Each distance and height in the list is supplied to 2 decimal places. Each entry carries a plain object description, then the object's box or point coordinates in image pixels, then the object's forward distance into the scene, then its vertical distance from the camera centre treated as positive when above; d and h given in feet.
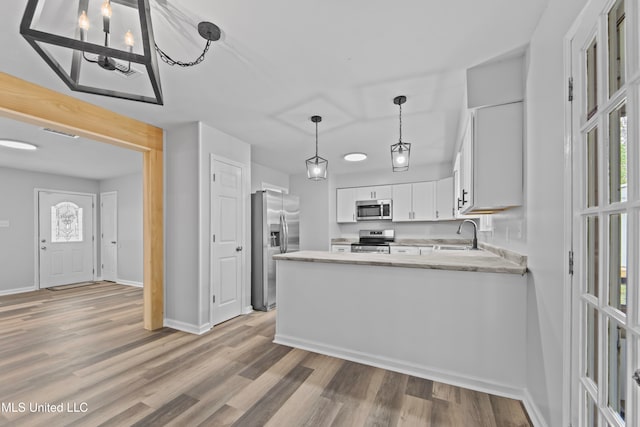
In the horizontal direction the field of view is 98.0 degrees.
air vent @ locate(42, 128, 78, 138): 11.09 +3.24
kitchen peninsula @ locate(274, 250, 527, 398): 6.33 -2.68
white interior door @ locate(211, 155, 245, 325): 11.10 -1.17
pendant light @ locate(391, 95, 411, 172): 8.09 +1.66
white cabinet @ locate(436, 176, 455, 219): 16.72 +0.81
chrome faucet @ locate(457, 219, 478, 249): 13.52 -1.55
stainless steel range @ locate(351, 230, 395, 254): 18.49 -2.00
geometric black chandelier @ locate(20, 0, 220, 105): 2.92 +3.50
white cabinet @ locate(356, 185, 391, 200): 18.72 +1.36
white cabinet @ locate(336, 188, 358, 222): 19.71 +0.59
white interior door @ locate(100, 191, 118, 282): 20.71 -1.74
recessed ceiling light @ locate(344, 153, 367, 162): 14.83 +3.03
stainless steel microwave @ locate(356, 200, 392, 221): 18.58 +0.22
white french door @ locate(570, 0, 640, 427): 2.72 -0.03
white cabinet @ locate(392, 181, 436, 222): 17.44 +0.71
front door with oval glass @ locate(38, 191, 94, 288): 18.56 -1.84
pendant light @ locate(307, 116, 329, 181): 9.37 +1.47
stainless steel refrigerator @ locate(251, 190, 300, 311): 13.33 -1.52
